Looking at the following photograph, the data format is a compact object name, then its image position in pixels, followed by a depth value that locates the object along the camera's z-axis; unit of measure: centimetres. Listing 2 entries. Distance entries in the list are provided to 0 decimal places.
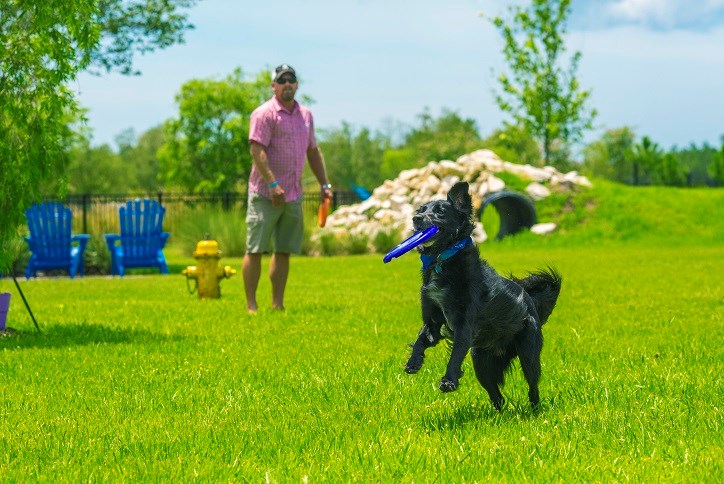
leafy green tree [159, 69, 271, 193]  4856
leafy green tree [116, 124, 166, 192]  8481
